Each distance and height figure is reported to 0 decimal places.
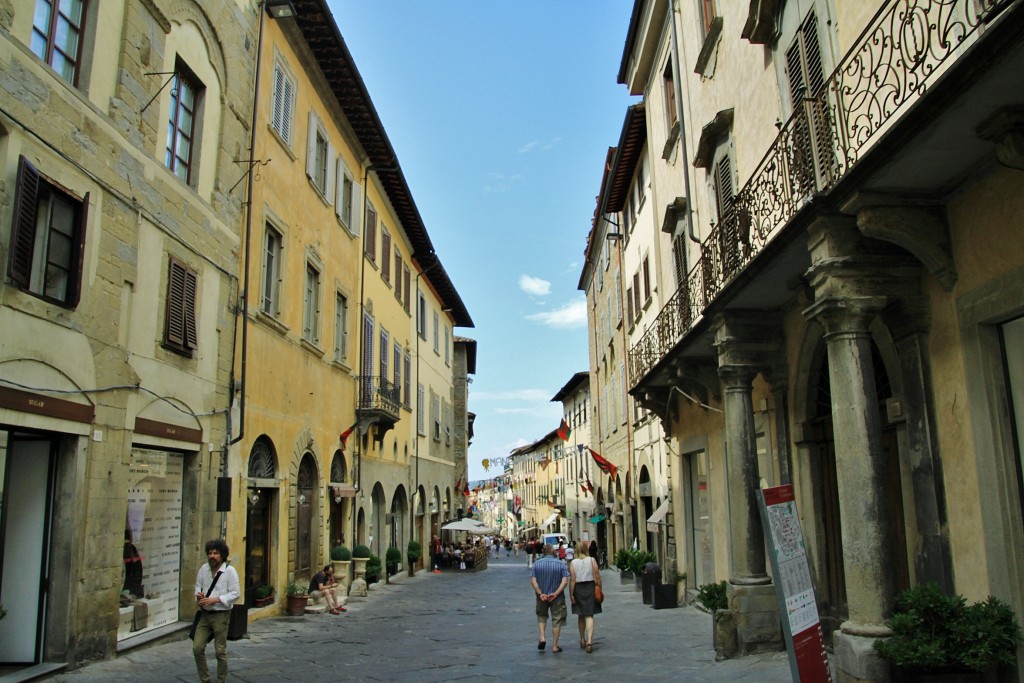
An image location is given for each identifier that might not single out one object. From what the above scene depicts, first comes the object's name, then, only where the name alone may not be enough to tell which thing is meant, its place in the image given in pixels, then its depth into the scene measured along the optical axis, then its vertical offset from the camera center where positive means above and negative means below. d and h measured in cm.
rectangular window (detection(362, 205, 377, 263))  2327 +761
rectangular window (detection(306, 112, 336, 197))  1827 +793
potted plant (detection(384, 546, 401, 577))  2477 -153
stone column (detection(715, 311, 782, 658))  1042 +95
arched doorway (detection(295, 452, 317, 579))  1675 -12
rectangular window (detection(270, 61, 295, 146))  1595 +788
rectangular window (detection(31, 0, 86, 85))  873 +513
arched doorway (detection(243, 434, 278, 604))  1431 -3
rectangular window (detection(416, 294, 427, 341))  3247 +753
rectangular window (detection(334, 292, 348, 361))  2023 +443
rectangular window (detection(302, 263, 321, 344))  1791 +436
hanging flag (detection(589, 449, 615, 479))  2567 +123
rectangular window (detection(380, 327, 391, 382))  2494 +470
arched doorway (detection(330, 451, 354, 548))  1920 +24
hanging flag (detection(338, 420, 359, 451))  2011 +173
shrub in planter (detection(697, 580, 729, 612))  1098 -126
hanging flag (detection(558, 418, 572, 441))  3256 +285
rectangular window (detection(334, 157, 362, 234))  2062 +791
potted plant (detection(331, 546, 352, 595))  1881 -124
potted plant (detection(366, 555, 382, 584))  2086 -152
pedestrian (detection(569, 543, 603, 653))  1084 -112
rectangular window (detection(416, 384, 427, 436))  3136 +345
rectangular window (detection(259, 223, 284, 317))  1545 +446
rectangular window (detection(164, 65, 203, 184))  1183 +559
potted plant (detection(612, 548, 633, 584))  2166 -159
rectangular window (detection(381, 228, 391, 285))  2559 +777
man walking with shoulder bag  816 -90
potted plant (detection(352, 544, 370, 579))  2030 -123
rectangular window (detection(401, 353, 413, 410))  2901 +449
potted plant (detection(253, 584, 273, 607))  1428 -146
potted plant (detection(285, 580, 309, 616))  1518 -165
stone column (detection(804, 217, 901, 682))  682 +69
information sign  492 -53
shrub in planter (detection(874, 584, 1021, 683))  607 -104
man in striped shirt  1081 -112
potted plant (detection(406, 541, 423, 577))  2838 -159
